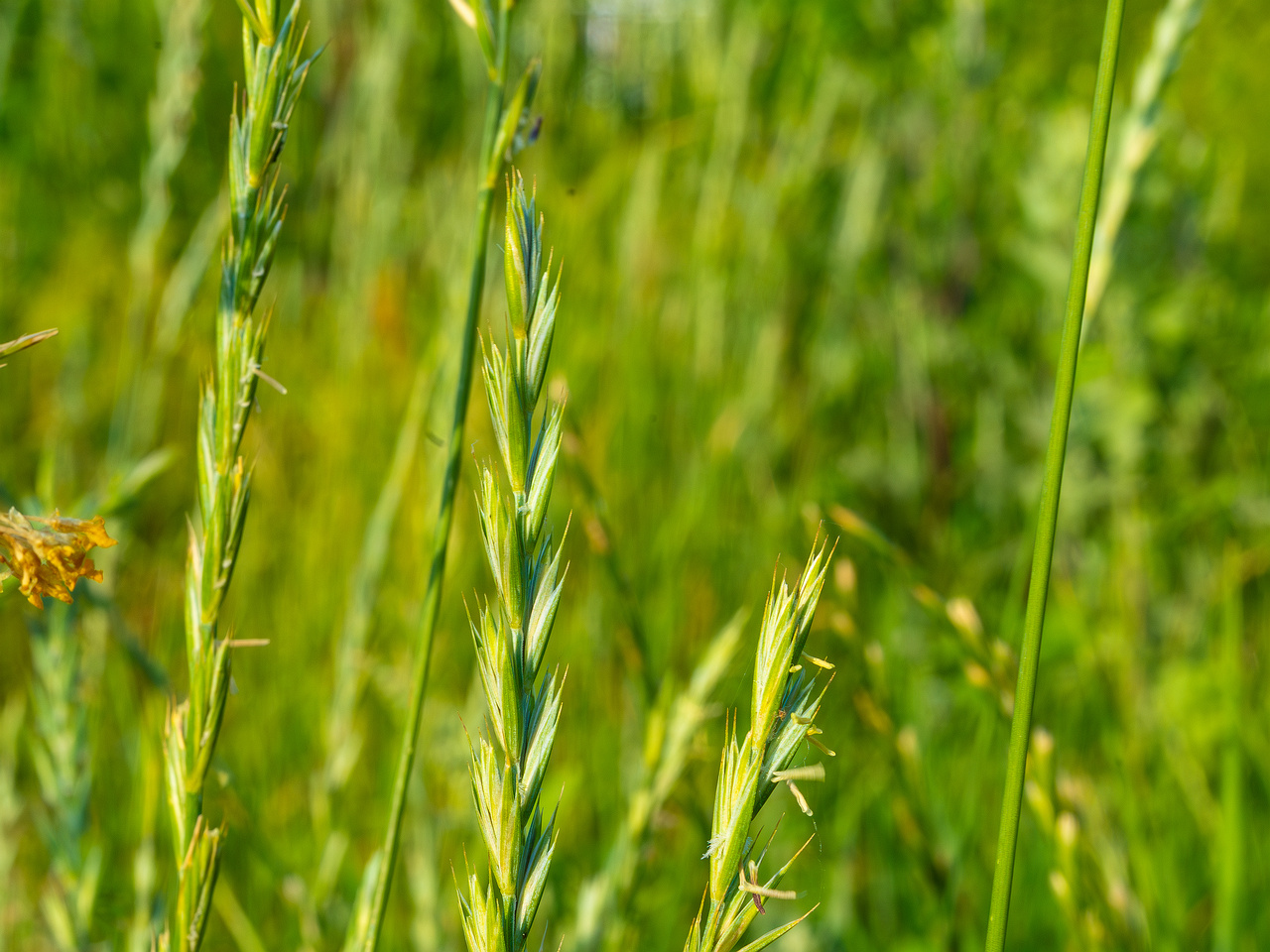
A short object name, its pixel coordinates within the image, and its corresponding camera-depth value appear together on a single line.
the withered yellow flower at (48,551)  0.34
